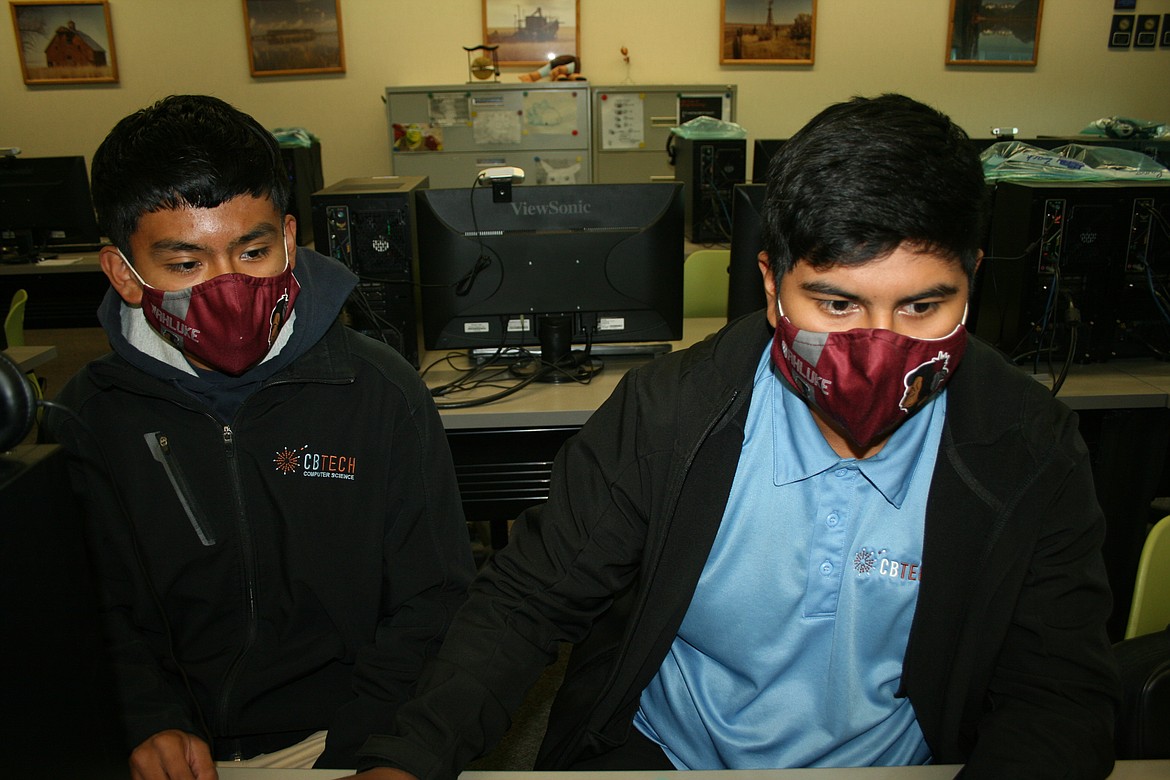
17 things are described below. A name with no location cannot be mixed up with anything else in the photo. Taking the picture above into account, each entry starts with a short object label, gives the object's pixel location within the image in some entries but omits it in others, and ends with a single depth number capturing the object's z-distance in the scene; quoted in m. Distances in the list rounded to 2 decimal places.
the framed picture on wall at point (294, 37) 5.52
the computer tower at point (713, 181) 3.93
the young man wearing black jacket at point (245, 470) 1.18
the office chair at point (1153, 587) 1.17
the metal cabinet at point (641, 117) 5.09
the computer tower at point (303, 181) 3.81
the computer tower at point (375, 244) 2.07
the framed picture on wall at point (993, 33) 5.58
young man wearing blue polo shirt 0.92
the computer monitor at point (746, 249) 2.10
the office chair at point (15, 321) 2.91
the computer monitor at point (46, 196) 4.06
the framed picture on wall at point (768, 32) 5.55
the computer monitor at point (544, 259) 2.07
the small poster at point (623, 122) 5.11
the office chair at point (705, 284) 3.06
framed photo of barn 5.55
